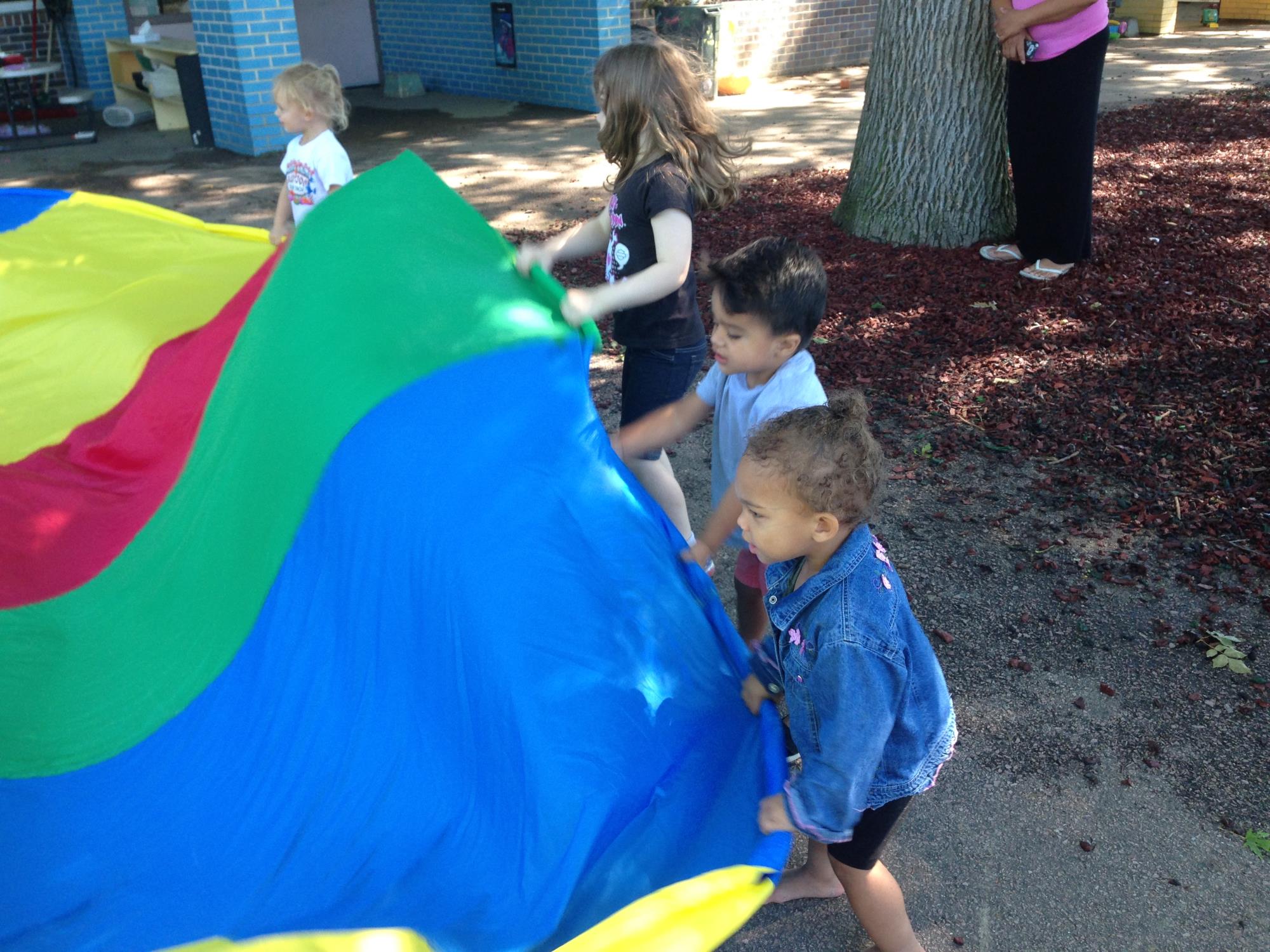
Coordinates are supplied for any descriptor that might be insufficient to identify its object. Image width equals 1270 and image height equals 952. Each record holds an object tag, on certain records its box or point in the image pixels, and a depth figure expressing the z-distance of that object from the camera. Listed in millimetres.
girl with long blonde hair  2994
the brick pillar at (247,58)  9867
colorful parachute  2076
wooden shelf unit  11508
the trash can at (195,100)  10508
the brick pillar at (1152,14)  15945
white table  10328
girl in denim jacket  1898
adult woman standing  5730
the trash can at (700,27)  12289
